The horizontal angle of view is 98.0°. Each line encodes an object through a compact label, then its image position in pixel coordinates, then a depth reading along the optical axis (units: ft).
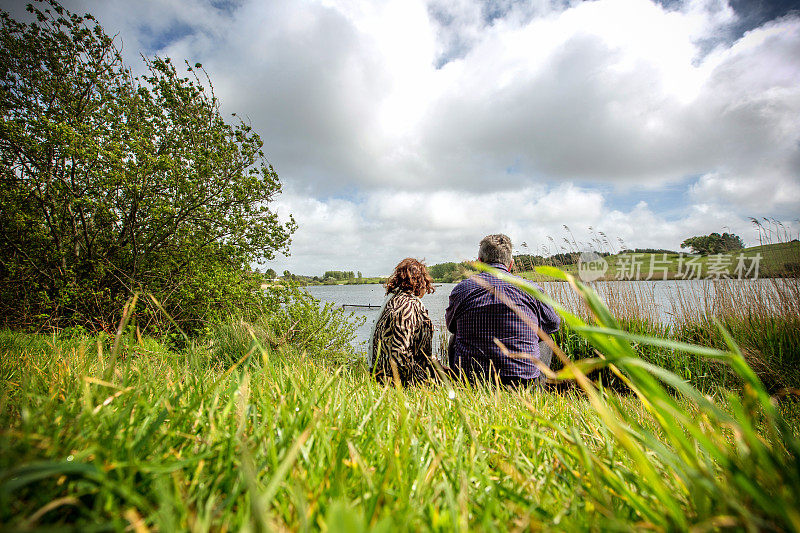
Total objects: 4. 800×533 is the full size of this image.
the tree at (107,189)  17.89
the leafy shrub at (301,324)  21.90
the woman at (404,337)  12.18
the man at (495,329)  11.37
